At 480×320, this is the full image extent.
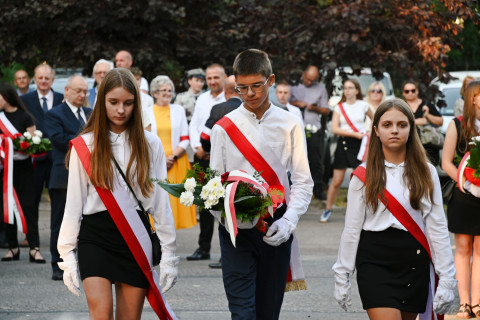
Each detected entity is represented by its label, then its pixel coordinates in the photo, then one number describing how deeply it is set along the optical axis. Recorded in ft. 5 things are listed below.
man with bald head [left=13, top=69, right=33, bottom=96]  46.88
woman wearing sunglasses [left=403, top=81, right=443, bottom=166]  46.42
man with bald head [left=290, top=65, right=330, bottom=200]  52.49
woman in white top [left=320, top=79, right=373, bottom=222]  46.57
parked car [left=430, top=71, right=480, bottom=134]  62.34
